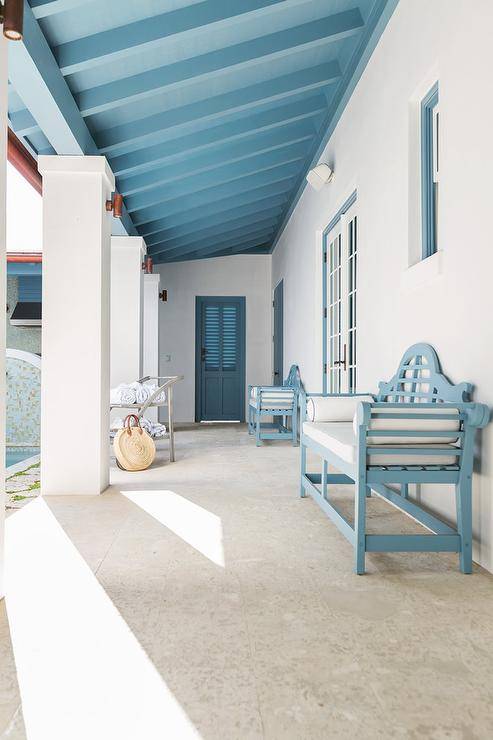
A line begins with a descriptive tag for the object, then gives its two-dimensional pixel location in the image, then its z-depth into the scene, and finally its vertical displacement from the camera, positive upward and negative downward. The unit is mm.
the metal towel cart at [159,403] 4832 -265
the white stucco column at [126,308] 6676 +756
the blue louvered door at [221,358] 9852 +266
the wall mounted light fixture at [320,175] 5070 +1738
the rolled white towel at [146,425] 6616 -585
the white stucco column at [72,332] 3838 +276
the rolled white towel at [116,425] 6027 -536
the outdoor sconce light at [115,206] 4004 +1160
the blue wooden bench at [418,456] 2234 -323
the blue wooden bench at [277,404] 6340 -335
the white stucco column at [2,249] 2039 +447
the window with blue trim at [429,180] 3090 +1034
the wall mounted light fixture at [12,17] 1729 +1058
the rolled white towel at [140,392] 5672 -179
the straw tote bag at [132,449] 4590 -596
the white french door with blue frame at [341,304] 4680 +612
